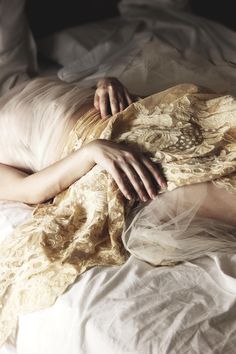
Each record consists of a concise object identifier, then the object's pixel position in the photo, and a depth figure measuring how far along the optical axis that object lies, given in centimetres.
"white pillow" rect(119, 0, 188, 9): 224
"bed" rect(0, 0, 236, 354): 86
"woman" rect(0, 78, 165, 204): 115
